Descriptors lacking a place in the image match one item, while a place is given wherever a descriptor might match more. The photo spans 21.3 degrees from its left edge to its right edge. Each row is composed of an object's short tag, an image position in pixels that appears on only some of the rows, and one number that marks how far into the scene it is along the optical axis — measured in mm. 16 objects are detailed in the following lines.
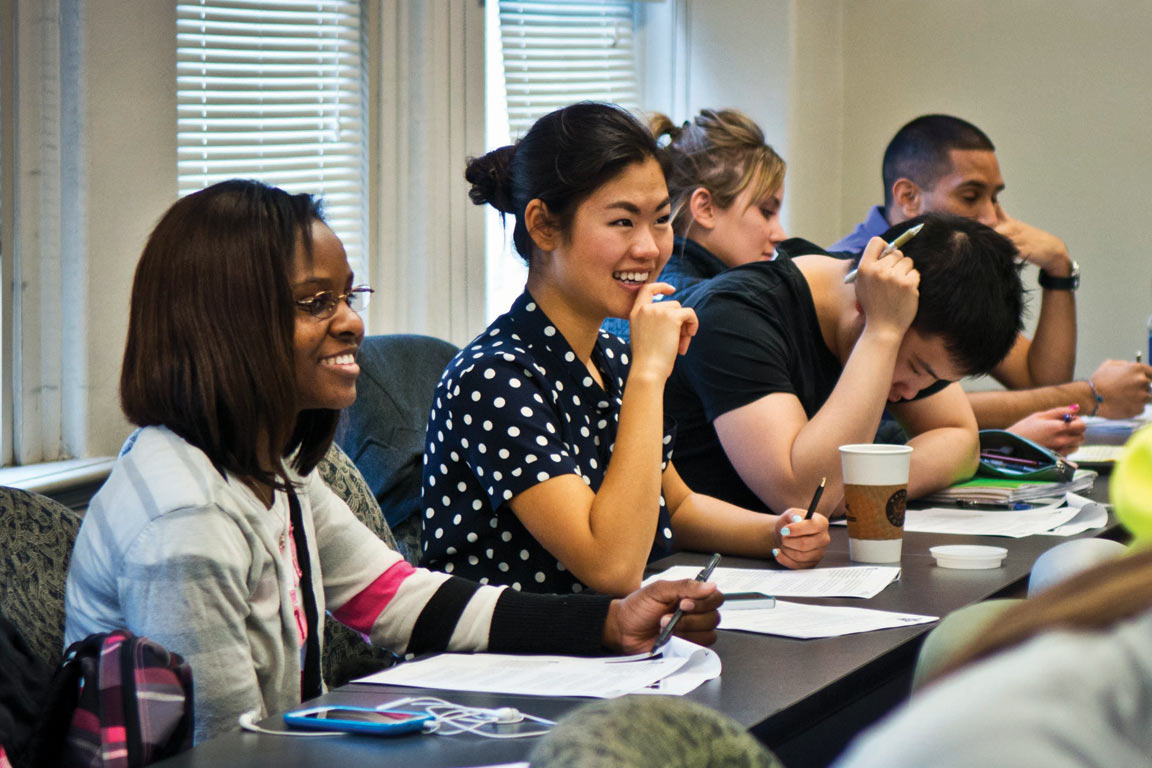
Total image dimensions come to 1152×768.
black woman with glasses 3044
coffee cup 3442
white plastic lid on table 3429
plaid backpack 2878
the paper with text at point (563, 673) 3009
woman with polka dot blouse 3343
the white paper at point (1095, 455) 4122
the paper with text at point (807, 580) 3336
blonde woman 4316
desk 2880
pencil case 3894
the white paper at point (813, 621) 3170
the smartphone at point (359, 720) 2908
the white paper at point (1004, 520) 3622
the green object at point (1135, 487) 1438
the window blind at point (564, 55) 4785
